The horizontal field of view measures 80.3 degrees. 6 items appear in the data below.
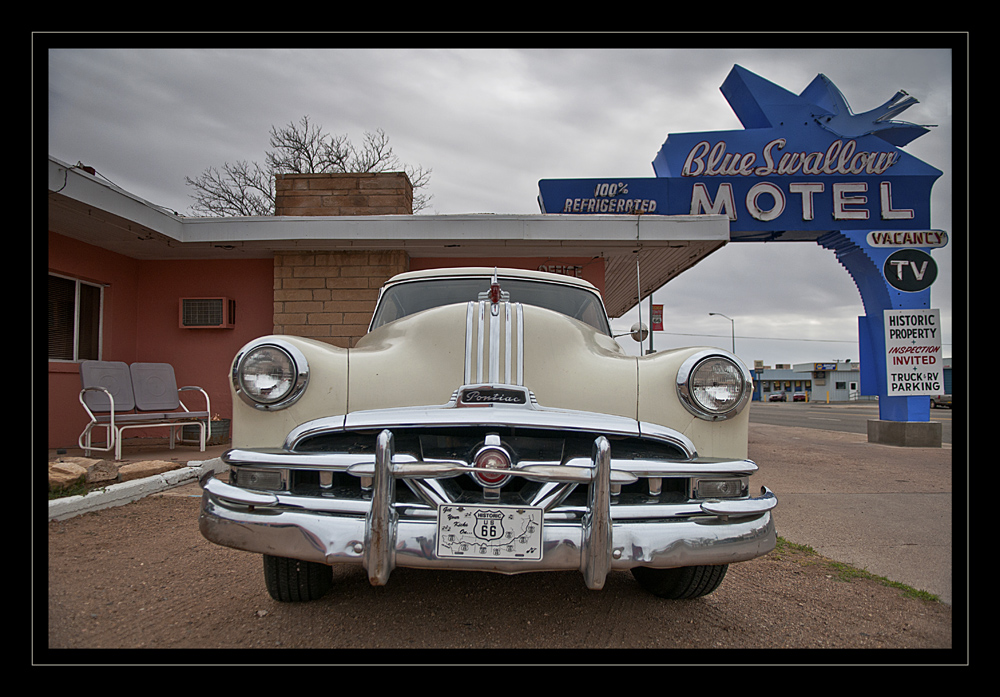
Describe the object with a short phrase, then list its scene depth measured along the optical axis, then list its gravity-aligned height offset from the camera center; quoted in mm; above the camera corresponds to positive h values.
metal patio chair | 5762 -521
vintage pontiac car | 1896 -388
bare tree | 19453 +6013
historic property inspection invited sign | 9102 -57
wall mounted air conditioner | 7633 +481
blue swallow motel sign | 8977 +2353
